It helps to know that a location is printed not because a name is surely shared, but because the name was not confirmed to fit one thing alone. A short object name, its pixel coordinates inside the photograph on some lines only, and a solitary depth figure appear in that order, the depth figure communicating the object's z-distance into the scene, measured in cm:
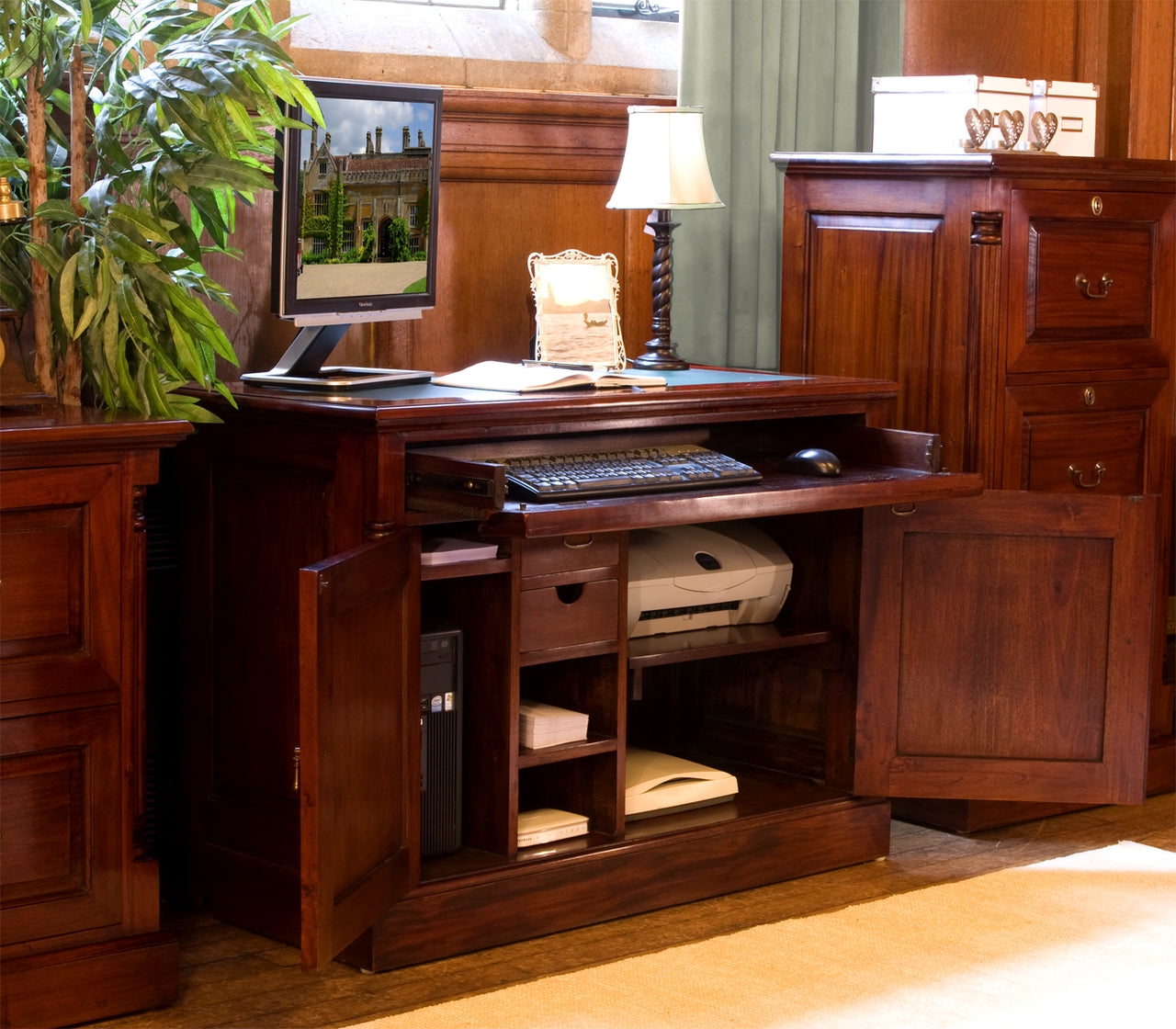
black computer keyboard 249
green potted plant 235
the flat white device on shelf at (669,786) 292
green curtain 353
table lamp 315
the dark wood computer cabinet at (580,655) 242
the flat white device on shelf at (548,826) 275
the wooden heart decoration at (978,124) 331
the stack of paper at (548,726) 271
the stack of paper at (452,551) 254
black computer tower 262
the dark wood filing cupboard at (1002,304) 314
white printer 295
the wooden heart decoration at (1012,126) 334
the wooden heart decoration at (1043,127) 339
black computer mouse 282
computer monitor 263
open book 276
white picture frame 314
